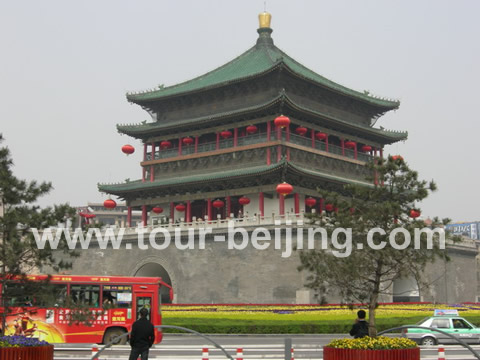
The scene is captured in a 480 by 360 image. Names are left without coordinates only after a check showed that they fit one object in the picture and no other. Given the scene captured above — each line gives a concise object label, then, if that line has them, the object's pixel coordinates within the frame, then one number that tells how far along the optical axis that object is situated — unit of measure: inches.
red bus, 879.1
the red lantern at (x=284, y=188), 1519.4
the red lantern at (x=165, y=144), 1978.3
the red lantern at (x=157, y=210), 1913.8
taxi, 935.7
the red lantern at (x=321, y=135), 1844.2
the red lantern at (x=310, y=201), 1681.7
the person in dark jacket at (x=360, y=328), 583.8
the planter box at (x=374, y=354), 492.4
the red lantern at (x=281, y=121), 1626.5
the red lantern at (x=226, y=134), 1837.4
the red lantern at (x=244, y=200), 1697.8
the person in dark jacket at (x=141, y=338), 544.4
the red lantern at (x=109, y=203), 1887.3
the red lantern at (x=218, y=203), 1743.4
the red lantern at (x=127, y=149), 1942.7
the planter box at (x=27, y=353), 476.4
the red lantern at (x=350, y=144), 1942.2
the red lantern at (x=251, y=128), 1776.6
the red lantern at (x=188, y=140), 1916.8
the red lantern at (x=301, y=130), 1771.7
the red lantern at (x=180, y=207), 1868.8
